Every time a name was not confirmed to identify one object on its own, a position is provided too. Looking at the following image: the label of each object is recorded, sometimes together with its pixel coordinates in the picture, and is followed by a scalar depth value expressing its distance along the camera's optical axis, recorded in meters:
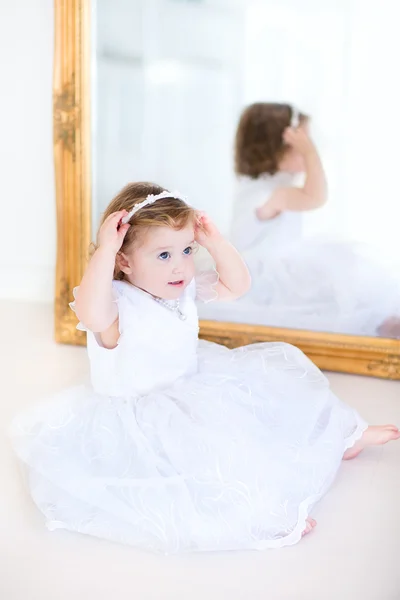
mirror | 1.89
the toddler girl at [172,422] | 1.26
